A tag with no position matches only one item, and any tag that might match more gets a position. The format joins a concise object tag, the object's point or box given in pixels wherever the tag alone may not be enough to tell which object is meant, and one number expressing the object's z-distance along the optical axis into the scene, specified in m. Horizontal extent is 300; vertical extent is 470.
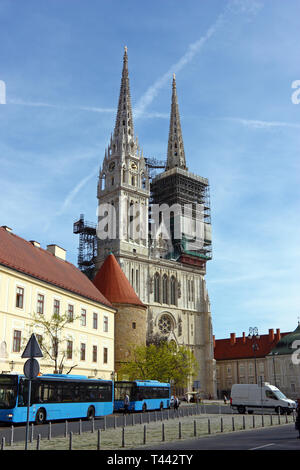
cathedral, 75.94
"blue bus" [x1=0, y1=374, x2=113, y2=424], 22.91
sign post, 12.91
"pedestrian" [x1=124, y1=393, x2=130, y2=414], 34.06
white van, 38.09
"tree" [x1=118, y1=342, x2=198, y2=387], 51.03
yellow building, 32.12
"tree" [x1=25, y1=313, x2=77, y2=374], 33.44
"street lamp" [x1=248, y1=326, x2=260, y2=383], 47.42
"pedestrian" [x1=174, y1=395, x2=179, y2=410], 40.09
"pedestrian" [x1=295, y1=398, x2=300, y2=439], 18.95
